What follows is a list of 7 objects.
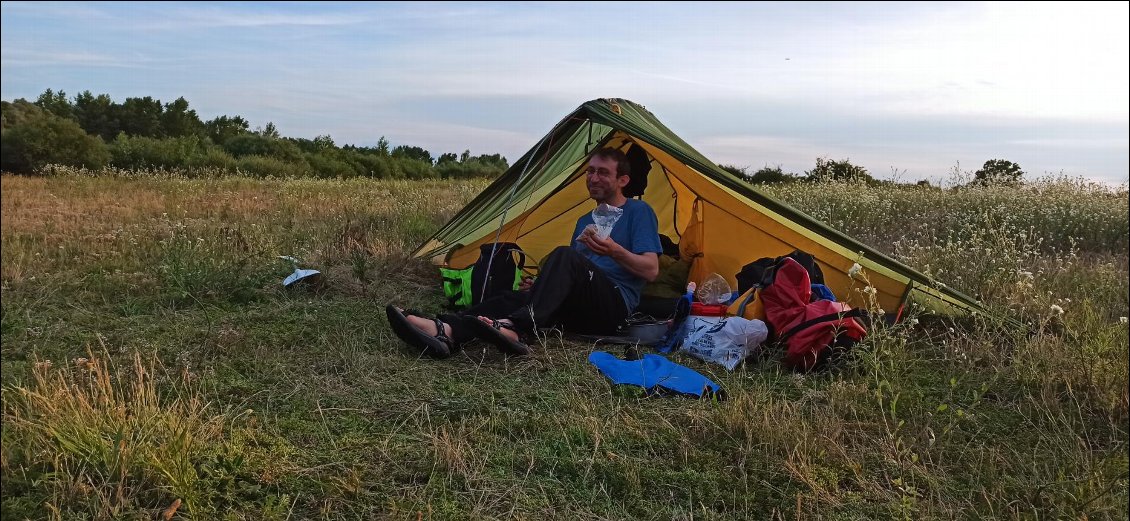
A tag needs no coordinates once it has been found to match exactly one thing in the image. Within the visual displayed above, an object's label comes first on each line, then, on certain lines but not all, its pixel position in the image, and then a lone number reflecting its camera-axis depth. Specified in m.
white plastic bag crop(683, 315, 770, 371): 3.52
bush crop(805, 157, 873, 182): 10.19
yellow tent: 4.03
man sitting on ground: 3.48
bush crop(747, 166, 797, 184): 15.39
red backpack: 3.34
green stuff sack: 4.62
